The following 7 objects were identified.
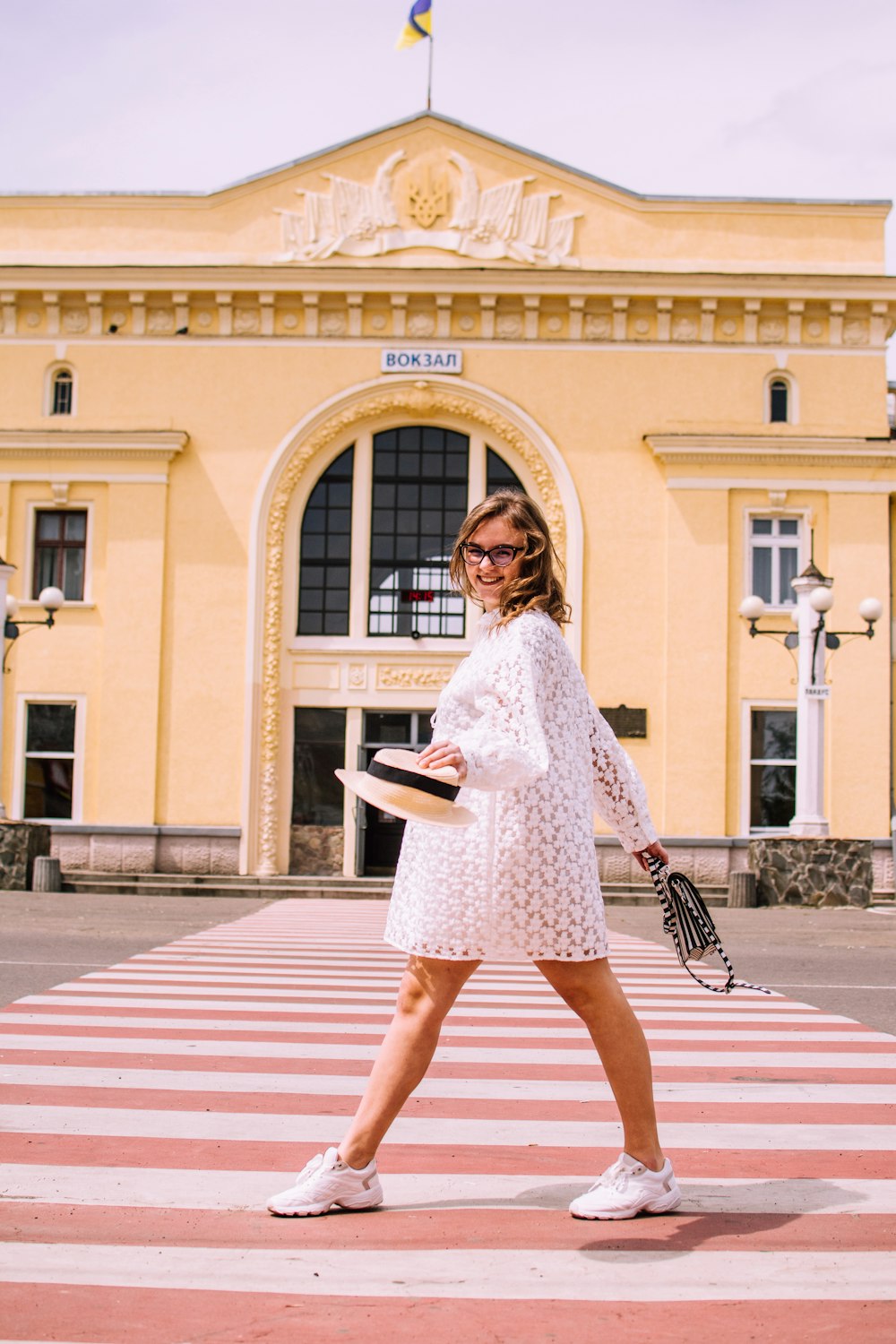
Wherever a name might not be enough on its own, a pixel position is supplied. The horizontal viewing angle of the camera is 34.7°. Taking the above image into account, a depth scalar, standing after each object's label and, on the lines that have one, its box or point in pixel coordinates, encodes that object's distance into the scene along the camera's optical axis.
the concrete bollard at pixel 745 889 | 20.78
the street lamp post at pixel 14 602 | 22.31
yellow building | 25.81
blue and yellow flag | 28.78
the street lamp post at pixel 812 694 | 21.30
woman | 3.72
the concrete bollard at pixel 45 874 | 20.89
